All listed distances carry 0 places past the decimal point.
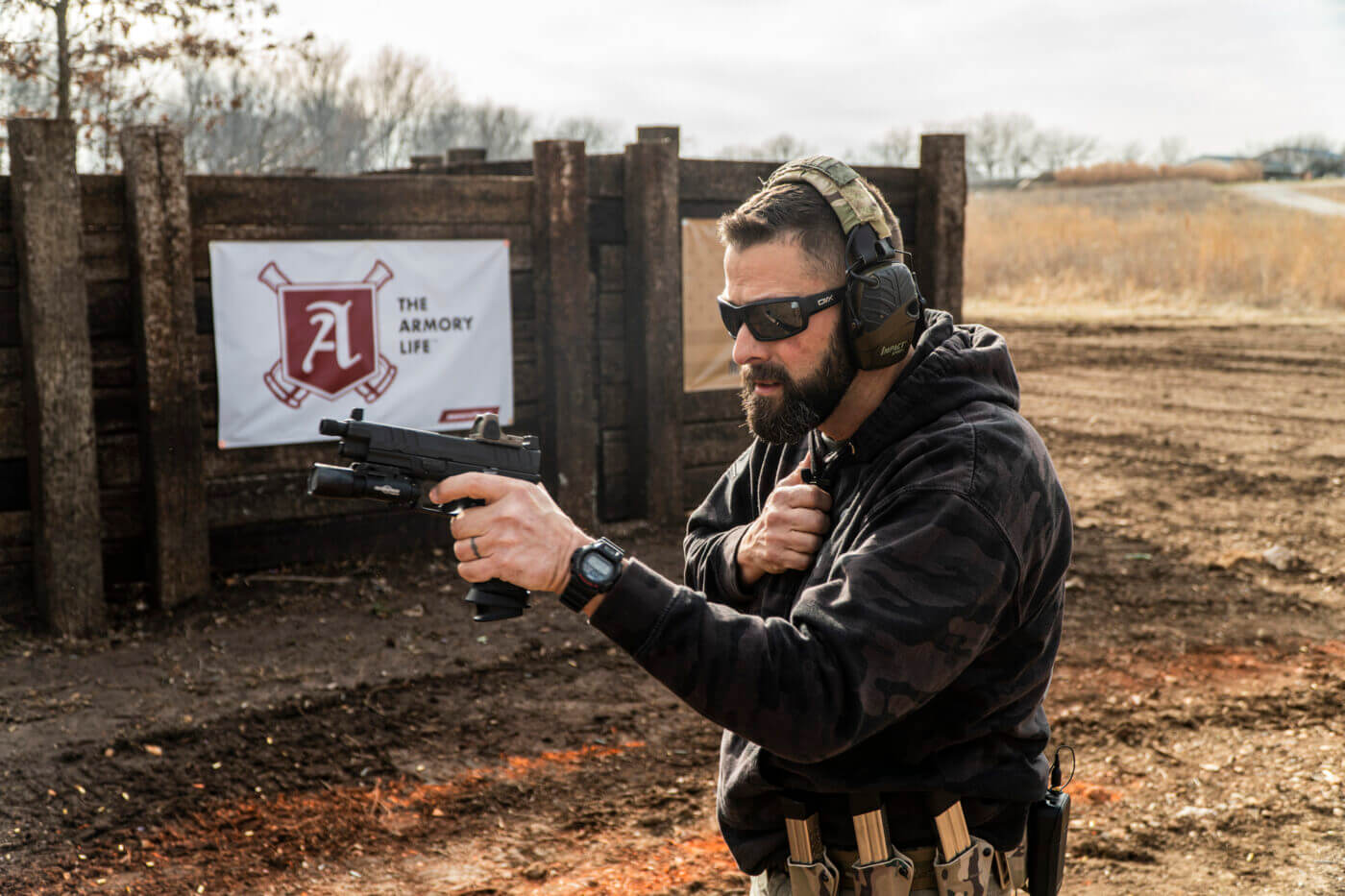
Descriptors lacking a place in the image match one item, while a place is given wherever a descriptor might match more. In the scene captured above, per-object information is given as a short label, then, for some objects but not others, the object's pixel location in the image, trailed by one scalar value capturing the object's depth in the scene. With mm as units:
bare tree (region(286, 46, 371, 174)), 49688
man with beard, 1962
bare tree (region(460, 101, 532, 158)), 75062
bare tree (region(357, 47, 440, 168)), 60906
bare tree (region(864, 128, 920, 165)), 75575
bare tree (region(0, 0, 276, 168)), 10938
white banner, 6820
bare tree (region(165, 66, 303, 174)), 12422
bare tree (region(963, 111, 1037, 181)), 93988
